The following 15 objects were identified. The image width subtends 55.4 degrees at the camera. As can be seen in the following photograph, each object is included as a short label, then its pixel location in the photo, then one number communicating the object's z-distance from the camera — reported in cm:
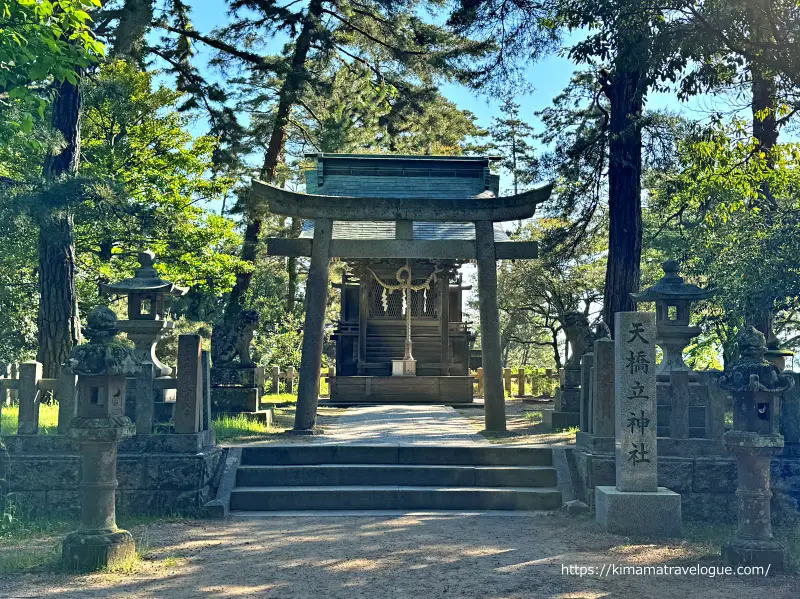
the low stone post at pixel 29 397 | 855
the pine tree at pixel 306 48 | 1798
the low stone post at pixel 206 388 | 932
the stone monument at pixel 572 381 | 1328
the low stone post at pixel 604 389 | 881
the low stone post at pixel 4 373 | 875
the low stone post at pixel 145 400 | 882
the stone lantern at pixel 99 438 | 655
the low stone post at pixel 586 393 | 925
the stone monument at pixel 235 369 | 1475
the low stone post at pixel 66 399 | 847
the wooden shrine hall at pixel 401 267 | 1280
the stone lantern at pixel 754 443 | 653
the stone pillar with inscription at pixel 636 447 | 773
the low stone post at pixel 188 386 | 883
